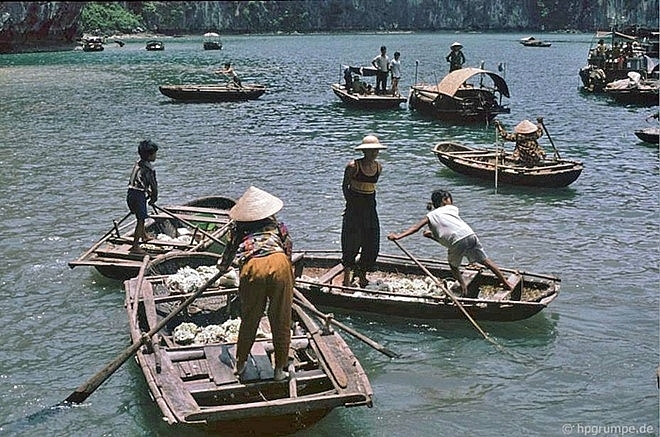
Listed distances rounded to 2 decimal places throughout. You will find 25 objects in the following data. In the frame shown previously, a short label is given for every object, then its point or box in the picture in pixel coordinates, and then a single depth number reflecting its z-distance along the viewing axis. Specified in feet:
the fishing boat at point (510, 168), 62.39
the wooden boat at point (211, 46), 301.43
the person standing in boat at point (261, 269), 24.57
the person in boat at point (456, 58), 108.85
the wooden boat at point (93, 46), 295.28
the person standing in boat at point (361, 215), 35.47
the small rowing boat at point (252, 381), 23.76
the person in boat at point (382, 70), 109.85
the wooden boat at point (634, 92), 120.88
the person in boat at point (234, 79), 134.07
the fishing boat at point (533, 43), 346.33
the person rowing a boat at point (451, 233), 34.99
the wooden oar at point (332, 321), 29.04
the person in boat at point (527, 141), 61.67
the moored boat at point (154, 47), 300.81
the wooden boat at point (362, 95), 112.68
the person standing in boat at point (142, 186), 40.78
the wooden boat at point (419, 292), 34.81
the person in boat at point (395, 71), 112.06
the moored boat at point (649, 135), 82.69
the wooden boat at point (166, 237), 40.81
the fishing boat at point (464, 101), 99.10
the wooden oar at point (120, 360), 26.73
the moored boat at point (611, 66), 141.08
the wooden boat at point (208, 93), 129.70
